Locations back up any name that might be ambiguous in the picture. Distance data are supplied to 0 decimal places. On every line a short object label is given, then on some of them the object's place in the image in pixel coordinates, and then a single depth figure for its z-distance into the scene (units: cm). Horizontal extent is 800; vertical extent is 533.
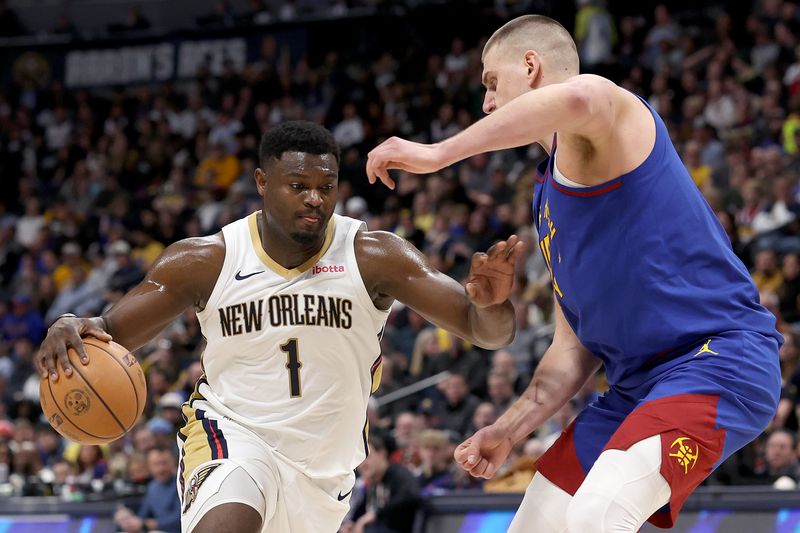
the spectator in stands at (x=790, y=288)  1027
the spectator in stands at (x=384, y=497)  890
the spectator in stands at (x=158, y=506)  963
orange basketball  462
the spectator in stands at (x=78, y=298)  1659
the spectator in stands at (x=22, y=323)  1659
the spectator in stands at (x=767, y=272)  1038
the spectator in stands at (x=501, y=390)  1059
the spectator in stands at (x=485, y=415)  1009
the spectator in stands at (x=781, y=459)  839
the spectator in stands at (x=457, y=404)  1089
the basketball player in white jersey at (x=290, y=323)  481
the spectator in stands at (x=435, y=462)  970
